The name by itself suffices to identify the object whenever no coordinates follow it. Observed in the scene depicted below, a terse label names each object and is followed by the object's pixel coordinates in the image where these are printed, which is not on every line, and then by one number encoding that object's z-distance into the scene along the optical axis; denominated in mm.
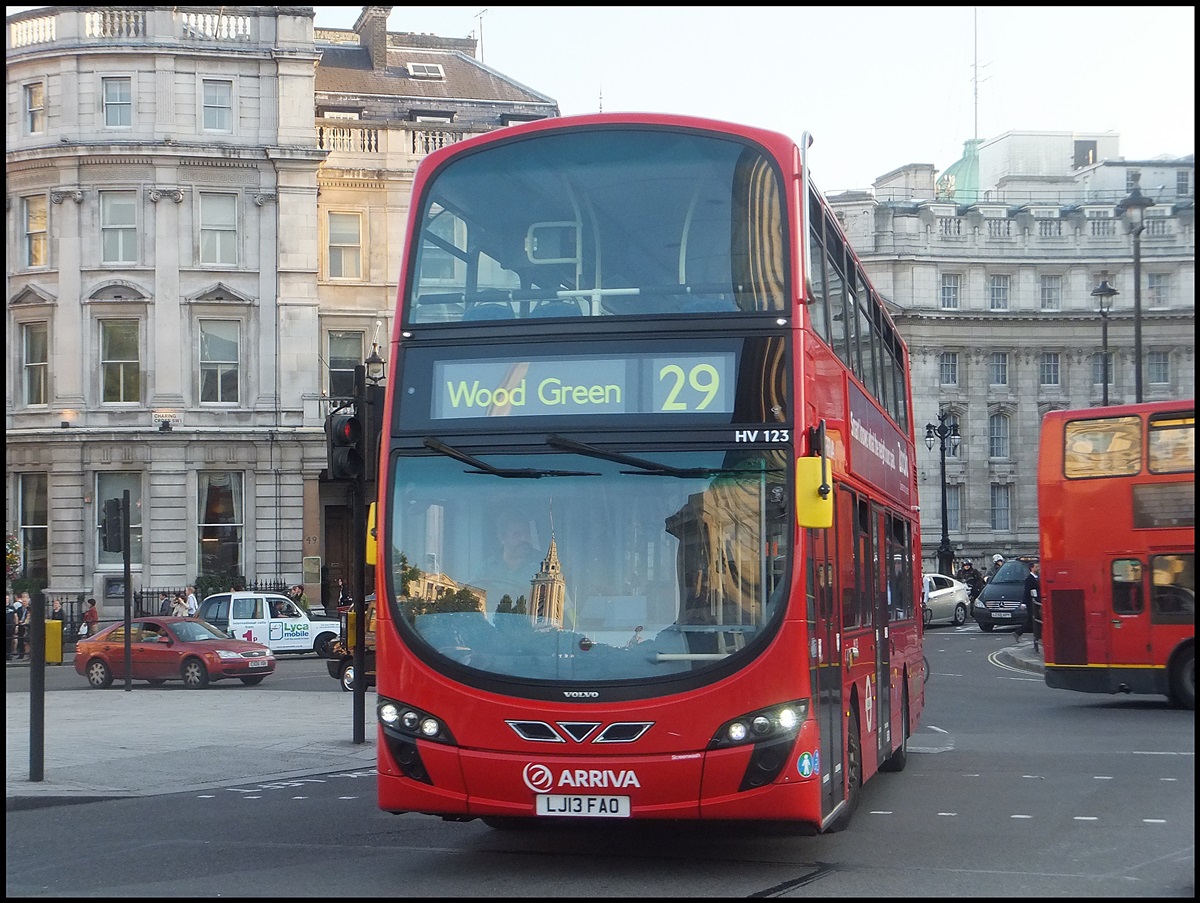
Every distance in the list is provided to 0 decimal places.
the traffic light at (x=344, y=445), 14805
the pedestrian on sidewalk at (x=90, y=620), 40250
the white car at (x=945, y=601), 49281
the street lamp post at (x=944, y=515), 58406
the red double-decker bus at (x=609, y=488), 8445
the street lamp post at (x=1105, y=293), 34325
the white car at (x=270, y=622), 36438
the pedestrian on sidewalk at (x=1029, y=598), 37619
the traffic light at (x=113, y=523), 26703
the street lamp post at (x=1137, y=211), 25656
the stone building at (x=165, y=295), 44562
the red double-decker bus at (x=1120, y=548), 20500
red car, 28766
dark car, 45562
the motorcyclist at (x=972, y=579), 62250
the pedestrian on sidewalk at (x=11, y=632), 39031
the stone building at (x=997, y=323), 75688
